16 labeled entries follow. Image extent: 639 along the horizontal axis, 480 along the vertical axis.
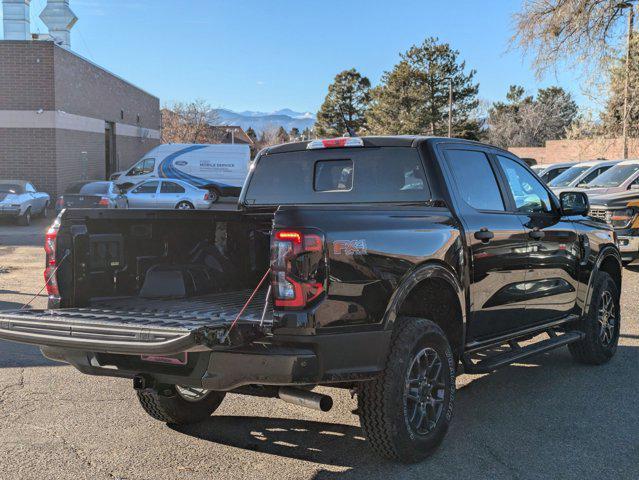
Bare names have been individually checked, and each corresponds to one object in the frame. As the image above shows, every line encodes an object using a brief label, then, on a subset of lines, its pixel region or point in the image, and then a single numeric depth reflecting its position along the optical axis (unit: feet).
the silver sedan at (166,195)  84.74
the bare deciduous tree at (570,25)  71.20
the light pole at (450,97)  170.50
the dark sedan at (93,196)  71.51
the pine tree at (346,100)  246.27
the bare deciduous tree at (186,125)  211.61
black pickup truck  11.19
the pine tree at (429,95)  188.65
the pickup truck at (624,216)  37.19
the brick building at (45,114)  89.81
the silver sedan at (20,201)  72.49
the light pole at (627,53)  72.74
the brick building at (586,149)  119.83
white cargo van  107.04
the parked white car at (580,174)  50.44
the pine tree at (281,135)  361.30
